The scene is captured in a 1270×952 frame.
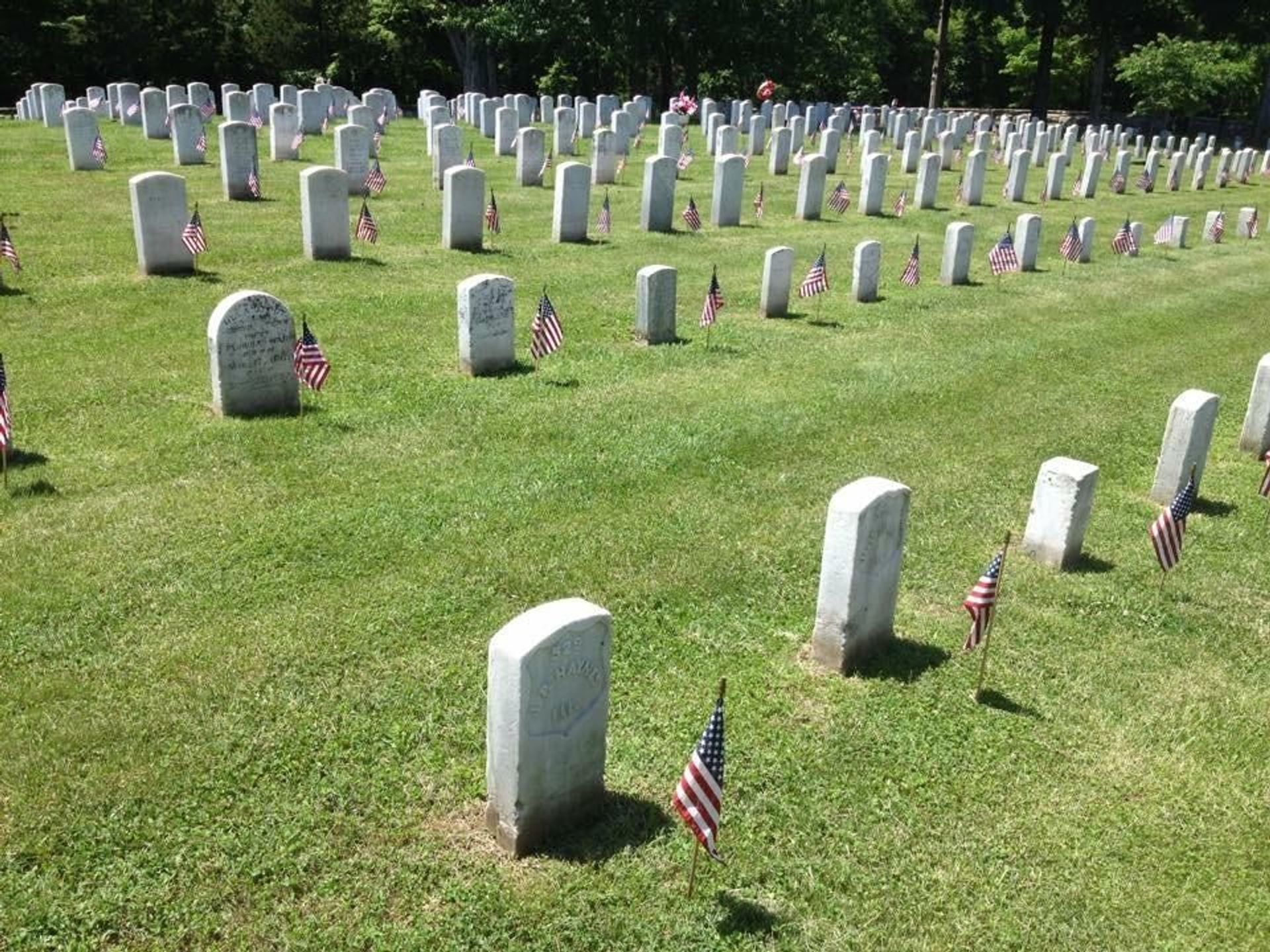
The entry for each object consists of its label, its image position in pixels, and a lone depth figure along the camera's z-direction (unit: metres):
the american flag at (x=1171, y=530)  7.97
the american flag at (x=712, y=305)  14.10
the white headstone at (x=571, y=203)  19.02
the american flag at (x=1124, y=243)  22.53
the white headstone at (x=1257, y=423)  11.35
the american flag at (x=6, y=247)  14.16
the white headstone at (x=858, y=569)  6.73
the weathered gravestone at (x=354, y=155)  21.06
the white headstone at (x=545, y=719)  5.00
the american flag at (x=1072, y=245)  20.91
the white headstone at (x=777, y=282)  15.51
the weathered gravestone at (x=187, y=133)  22.84
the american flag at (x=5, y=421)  8.58
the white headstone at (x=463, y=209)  17.48
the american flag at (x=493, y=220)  18.94
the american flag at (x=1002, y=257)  18.53
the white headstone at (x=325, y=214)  15.98
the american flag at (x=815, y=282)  15.81
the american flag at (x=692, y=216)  21.19
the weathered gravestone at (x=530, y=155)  24.36
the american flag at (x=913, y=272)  18.25
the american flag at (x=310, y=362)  10.50
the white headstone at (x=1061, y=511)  8.44
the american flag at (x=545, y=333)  12.45
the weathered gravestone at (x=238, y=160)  20.06
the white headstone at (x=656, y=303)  13.66
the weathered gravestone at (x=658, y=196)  20.72
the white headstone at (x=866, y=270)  16.86
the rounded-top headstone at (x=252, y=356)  10.08
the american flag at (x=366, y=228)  17.39
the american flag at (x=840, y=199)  24.67
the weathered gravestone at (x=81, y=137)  22.31
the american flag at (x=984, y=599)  6.63
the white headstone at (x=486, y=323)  11.84
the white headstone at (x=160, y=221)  14.34
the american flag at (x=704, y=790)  4.91
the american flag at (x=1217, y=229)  25.45
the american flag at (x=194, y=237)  14.63
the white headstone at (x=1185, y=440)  9.65
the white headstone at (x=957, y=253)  18.59
